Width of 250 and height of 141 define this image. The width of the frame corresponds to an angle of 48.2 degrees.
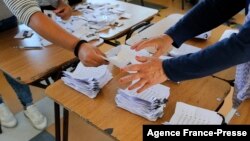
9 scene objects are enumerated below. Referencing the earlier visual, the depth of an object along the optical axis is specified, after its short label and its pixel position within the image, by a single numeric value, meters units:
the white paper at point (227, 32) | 1.66
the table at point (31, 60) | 1.38
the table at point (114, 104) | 1.05
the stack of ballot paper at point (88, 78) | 1.20
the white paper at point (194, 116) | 1.04
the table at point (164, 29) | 1.64
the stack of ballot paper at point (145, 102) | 1.07
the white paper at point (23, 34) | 1.74
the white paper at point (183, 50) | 1.48
